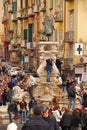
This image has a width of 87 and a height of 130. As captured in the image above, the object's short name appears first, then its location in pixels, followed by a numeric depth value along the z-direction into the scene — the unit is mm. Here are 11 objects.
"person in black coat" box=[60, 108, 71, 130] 18953
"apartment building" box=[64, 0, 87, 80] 44797
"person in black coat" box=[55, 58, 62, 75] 31789
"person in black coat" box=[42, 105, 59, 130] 14266
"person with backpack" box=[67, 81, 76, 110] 28156
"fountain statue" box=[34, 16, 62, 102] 30625
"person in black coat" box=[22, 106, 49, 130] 11930
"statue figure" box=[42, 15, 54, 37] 34938
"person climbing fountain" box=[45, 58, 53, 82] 30375
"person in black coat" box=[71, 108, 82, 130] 18656
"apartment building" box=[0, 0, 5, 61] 78588
